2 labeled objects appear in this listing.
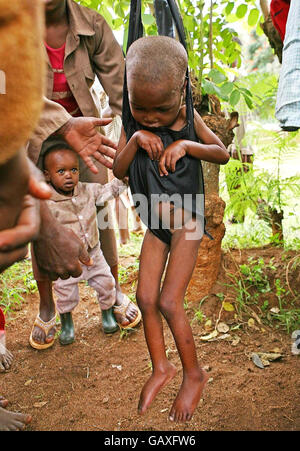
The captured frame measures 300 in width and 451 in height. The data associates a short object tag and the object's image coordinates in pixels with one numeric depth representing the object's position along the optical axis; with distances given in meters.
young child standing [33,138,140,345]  2.85
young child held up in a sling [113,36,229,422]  1.79
